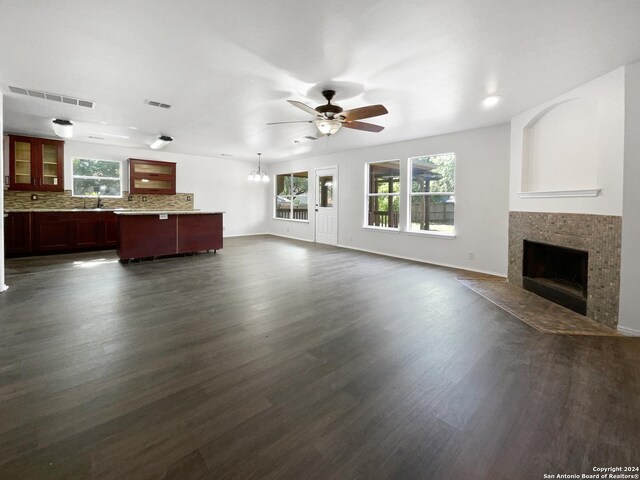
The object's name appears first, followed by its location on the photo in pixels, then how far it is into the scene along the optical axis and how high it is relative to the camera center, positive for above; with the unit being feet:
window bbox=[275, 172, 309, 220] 30.76 +3.42
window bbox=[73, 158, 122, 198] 23.47 +3.88
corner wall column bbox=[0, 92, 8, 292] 12.24 -1.15
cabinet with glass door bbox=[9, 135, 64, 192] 19.97 +4.27
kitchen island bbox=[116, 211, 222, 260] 18.43 -0.45
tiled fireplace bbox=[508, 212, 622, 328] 9.61 -0.58
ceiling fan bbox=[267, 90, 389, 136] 11.22 +4.50
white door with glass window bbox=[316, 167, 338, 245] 26.25 +2.03
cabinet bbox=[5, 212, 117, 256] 19.38 -0.46
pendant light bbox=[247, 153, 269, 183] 28.37 +4.82
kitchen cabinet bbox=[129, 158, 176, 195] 24.81 +4.31
